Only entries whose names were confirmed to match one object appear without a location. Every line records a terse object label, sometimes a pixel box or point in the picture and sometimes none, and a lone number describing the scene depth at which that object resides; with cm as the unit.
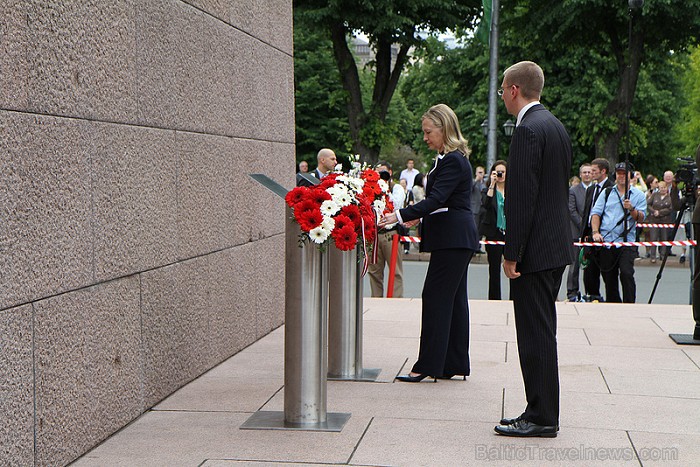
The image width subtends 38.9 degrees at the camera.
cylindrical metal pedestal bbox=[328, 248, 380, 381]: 719
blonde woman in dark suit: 682
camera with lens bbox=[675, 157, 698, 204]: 1061
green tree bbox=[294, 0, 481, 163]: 2727
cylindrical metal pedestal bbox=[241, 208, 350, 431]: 555
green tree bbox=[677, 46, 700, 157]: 4700
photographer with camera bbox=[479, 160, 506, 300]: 1230
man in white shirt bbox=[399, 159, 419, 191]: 2400
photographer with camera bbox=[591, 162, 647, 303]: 1223
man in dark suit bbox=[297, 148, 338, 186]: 1148
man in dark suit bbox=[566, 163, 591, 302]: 1345
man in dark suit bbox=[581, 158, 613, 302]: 1266
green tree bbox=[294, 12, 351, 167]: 4141
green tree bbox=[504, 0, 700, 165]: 2453
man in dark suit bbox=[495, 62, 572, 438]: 539
